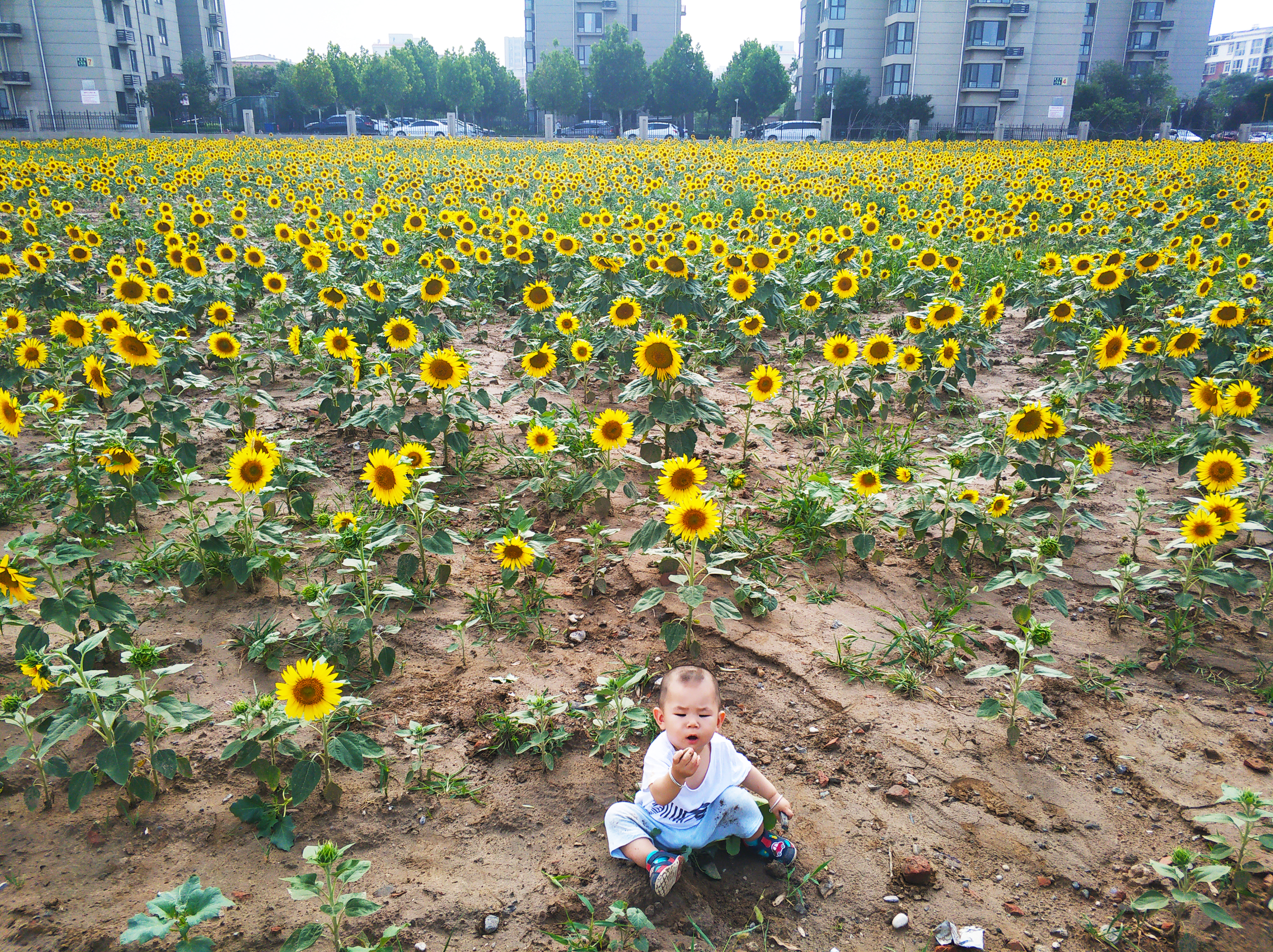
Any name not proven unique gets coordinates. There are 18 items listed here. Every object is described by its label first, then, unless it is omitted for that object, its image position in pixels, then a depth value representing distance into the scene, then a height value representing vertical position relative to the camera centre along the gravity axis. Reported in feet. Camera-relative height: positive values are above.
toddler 7.41 -5.38
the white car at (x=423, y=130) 152.66 +14.56
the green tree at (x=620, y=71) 222.69 +36.33
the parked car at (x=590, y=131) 182.19 +17.60
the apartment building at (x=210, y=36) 228.02 +47.49
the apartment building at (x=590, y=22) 276.82 +62.18
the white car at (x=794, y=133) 148.25 +13.77
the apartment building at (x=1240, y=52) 442.50 +89.75
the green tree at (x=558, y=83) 222.69 +33.36
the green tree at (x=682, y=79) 218.38 +33.66
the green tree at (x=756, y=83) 204.23 +30.64
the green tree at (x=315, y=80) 194.80 +29.36
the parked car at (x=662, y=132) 149.18 +14.72
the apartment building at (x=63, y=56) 164.55 +30.21
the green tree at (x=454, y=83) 229.04 +33.70
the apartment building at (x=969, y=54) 187.42 +35.66
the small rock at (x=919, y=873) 7.31 -5.88
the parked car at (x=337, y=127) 157.58 +15.30
